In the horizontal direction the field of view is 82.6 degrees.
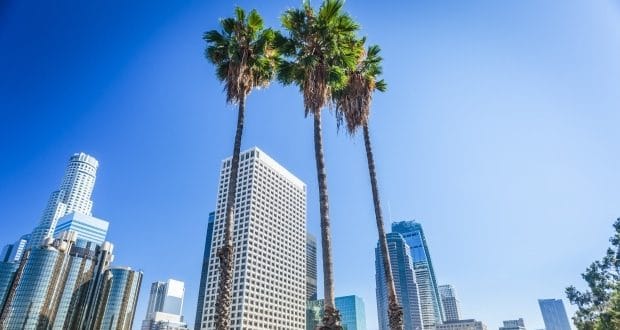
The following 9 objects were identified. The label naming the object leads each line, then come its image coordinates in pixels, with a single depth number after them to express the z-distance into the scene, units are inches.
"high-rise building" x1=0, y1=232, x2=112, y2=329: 5002.5
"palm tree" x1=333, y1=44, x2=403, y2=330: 751.7
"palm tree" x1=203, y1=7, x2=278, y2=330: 736.3
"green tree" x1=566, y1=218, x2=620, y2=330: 1089.6
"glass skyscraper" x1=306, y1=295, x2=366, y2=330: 5907.0
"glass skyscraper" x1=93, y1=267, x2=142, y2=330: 5492.1
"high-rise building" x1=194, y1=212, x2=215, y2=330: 6003.0
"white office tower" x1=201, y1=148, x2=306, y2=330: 4739.2
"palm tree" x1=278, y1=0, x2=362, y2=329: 649.0
